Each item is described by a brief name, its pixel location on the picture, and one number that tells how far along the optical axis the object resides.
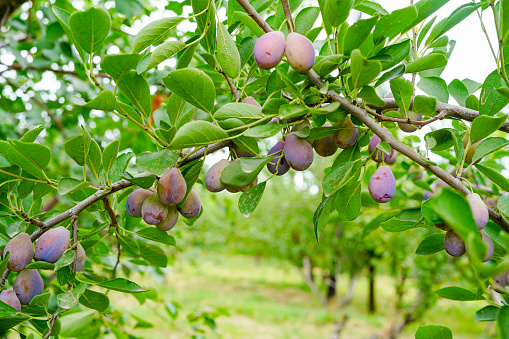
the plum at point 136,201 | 0.66
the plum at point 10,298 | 0.58
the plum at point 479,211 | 0.52
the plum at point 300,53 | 0.50
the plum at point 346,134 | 0.63
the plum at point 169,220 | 0.66
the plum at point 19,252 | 0.59
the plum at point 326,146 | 0.66
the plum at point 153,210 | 0.62
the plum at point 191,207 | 0.68
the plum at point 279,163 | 0.64
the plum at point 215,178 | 0.62
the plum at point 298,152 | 0.59
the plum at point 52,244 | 0.60
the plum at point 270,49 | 0.52
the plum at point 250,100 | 0.65
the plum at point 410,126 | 0.70
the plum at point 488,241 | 0.56
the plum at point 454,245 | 0.57
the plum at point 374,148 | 0.70
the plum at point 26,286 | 0.61
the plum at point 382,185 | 0.62
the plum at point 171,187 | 0.58
